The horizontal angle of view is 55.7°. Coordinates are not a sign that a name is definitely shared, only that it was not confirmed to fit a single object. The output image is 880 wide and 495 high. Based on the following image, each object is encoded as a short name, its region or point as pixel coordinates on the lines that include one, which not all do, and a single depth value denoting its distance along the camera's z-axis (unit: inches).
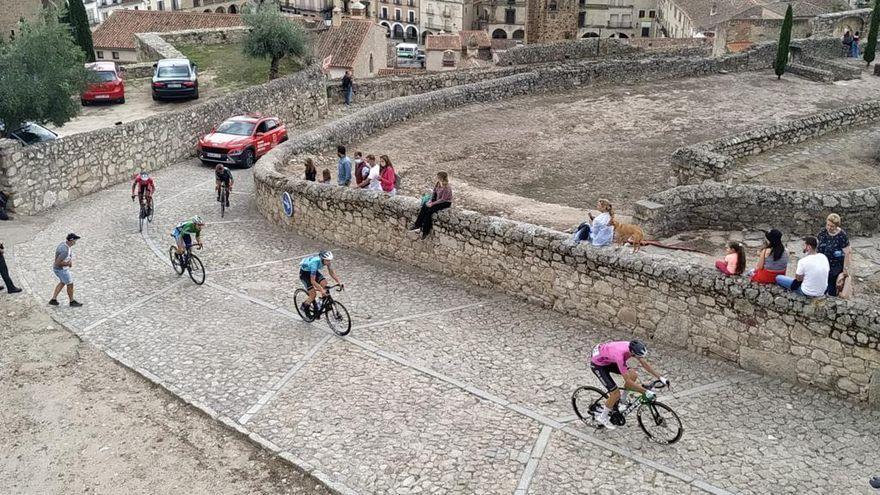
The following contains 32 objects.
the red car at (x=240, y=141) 941.8
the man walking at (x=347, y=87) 1232.7
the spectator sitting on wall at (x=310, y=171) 712.4
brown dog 516.4
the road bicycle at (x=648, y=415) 381.4
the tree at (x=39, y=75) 802.8
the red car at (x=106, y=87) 1088.8
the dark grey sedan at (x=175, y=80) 1104.8
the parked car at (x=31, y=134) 834.4
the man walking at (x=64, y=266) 540.4
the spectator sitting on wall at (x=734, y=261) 436.9
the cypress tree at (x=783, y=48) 1117.7
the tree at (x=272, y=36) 1246.3
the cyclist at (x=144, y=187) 718.5
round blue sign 689.0
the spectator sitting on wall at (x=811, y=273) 403.2
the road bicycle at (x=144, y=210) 724.0
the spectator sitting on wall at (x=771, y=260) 422.6
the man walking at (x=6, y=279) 564.7
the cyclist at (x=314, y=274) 500.7
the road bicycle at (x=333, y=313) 501.7
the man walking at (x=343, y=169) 695.1
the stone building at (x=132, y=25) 1879.9
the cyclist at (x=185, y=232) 589.6
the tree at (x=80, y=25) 1408.7
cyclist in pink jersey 369.7
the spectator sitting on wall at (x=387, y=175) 650.2
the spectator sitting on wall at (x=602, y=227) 491.8
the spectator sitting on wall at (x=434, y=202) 572.7
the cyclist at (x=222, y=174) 761.0
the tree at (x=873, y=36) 1213.1
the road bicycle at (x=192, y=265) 588.7
